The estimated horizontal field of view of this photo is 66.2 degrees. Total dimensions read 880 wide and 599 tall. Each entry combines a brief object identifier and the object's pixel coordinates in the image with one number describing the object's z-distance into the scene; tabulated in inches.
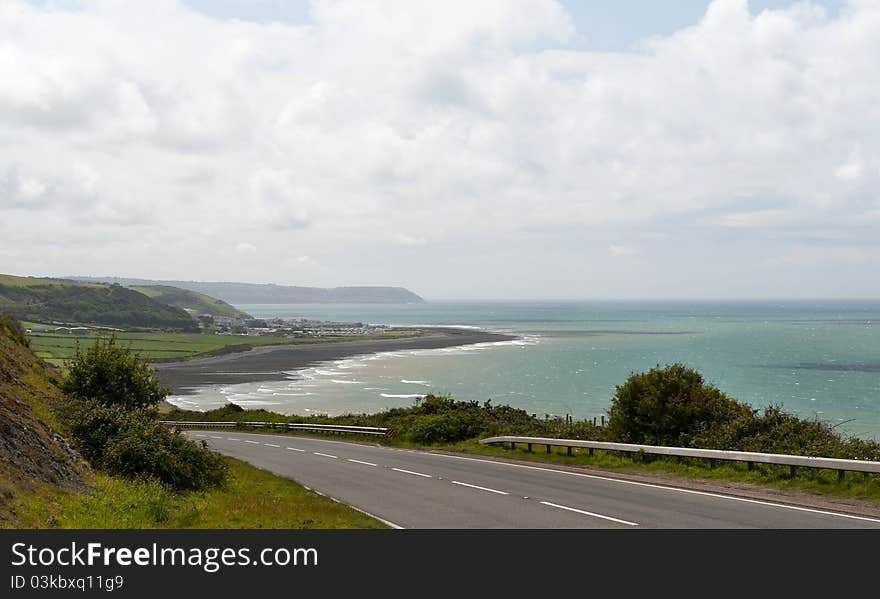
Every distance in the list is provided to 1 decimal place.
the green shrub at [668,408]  956.6
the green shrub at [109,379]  954.1
